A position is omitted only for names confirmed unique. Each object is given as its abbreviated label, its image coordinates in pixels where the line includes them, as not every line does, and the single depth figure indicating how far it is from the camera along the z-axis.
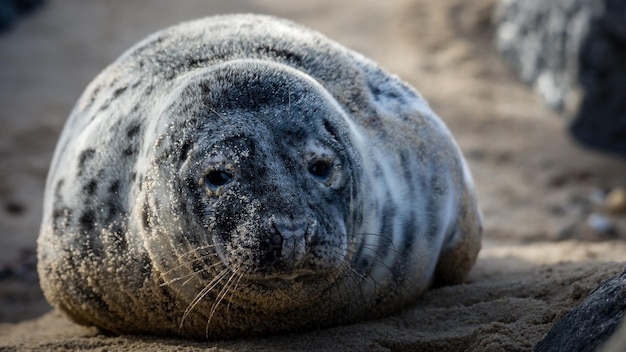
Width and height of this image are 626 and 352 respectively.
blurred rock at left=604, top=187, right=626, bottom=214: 12.59
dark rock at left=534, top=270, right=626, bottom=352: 4.74
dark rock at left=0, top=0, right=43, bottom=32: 19.05
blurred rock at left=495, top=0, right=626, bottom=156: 14.05
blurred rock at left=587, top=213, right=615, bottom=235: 12.16
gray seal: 5.79
